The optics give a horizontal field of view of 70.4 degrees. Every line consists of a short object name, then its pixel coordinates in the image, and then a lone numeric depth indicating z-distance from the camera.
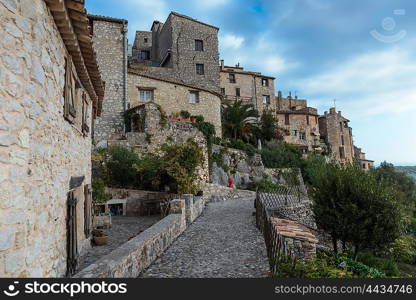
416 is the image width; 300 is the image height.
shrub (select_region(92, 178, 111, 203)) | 12.07
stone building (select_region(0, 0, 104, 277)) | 3.00
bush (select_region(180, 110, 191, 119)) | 26.22
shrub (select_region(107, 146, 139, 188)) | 17.05
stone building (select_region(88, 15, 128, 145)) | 22.66
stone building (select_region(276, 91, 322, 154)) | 44.25
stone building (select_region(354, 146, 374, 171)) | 60.82
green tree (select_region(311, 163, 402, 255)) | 9.98
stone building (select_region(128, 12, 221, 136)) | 25.07
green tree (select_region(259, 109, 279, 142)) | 36.69
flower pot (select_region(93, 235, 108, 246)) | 9.09
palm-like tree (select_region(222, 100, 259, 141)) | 32.47
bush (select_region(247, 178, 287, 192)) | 24.05
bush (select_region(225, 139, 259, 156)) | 28.86
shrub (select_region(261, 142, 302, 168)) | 30.76
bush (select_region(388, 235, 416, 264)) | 14.86
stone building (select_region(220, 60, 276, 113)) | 41.19
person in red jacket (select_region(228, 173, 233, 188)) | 22.67
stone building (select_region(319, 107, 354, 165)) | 47.88
